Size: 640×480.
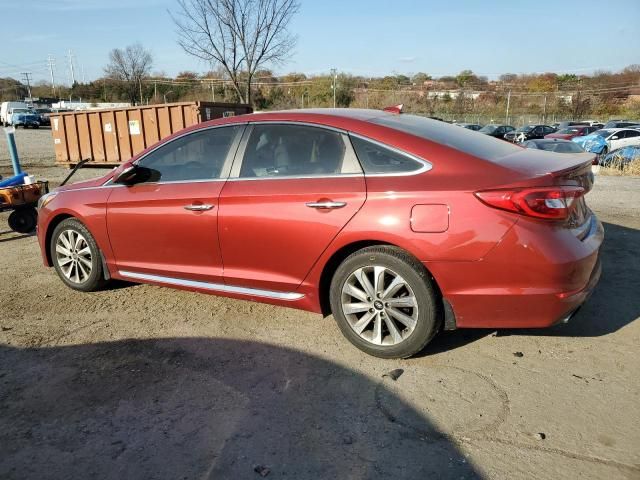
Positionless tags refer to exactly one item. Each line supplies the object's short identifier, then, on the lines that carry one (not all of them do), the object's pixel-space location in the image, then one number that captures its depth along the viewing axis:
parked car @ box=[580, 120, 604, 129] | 37.41
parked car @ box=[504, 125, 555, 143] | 34.91
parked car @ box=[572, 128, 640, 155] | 22.41
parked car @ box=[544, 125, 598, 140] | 28.19
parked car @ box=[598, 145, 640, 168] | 14.76
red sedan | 2.90
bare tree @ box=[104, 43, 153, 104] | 54.75
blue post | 9.42
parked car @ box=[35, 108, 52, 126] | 49.34
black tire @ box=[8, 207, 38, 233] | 7.26
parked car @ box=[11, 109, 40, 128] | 44.81
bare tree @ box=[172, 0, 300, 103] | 17.56
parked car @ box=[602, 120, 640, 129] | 31.92
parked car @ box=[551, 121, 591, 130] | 37.50
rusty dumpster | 13.80
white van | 46.45
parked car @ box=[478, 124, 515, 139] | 36.75
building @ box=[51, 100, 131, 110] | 60.89
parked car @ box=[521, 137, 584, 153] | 17.00
